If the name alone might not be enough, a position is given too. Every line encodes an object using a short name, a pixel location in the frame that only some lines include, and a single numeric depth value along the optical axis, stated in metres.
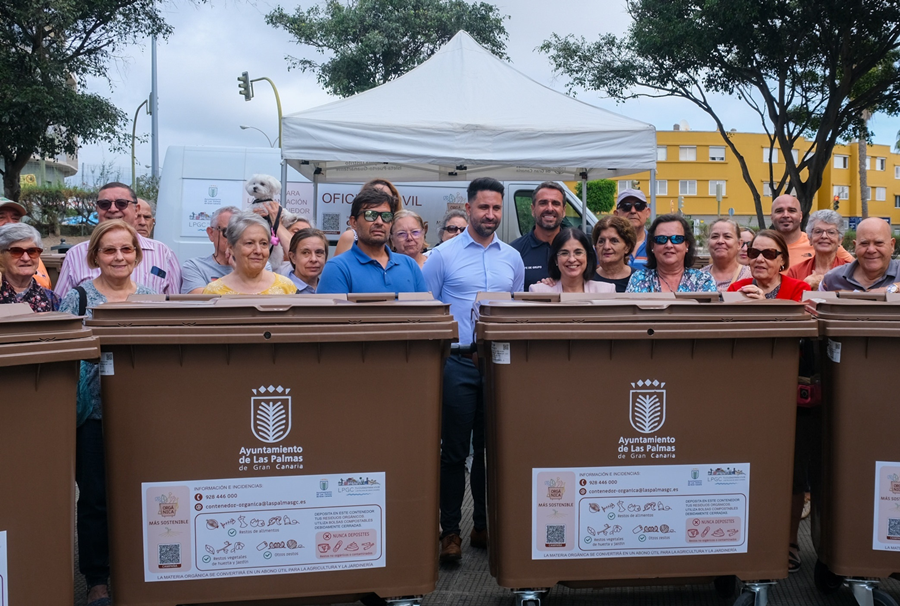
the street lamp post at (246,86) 25.77
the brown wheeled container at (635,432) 3.08
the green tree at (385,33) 22.56
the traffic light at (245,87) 25.82
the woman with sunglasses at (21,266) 4.25
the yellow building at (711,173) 64.06
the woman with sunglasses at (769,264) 4.41
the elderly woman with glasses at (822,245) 5.65
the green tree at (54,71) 13.41
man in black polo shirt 5.29
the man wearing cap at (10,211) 6.08
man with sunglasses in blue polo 4.04
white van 9.24
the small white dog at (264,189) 6.09
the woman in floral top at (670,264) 4.40
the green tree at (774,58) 13.62
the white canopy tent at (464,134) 7.25
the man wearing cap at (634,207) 6.37
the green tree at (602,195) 31.44
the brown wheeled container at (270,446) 2.87
